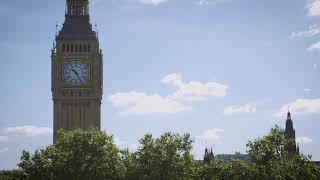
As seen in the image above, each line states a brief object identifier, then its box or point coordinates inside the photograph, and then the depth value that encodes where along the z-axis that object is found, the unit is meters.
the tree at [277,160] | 99.56
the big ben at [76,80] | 130.88
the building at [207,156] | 165.80
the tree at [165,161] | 96.62
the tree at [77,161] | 94.81
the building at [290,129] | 161.75
